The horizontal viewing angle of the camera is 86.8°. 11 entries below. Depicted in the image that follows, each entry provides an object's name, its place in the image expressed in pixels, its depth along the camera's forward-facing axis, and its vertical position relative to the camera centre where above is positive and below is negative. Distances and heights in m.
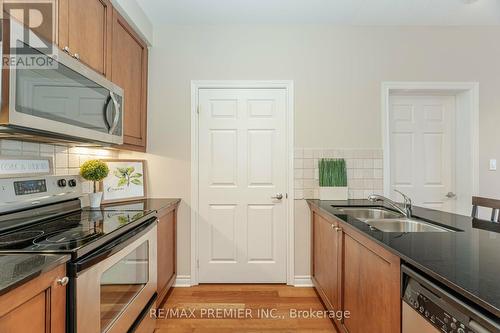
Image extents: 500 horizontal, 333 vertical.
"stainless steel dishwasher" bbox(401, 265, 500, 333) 0.71 -0.44
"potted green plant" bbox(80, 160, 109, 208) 1.89 -0.04
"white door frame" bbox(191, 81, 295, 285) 2.65 +0.15
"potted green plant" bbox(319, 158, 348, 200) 2.57 -0.11
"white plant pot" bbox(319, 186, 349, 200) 2.56 -0.23
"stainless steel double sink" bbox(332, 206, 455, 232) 1.68 -0.37
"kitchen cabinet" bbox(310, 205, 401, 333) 1.15 -0.62
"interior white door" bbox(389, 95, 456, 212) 2.79 +0.23
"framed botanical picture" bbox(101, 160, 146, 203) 2.32 -0.13
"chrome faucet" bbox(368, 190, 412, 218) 1.85 -0.26
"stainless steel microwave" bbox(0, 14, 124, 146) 1.00 +0.33
